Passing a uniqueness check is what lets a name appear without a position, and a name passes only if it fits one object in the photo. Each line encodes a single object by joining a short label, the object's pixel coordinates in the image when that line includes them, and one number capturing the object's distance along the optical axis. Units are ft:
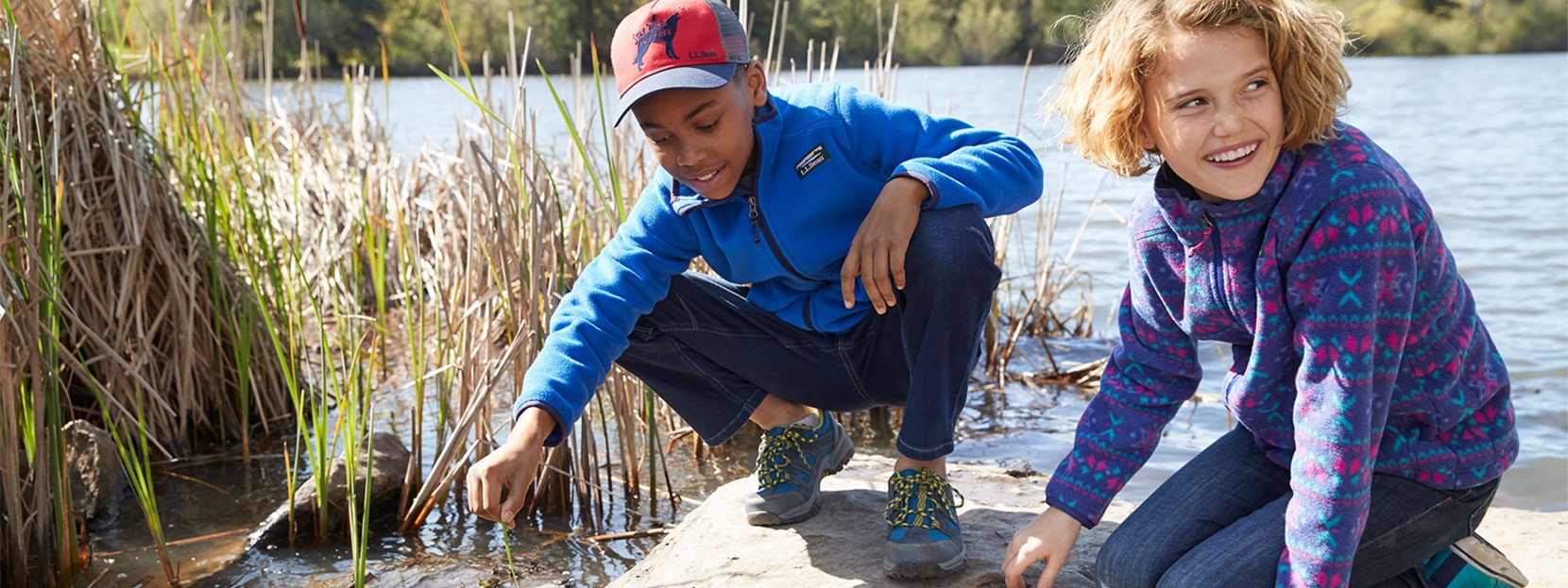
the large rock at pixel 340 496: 8.93
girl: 5.20
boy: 6.37
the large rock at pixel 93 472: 9.43
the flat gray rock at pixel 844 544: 6.67
